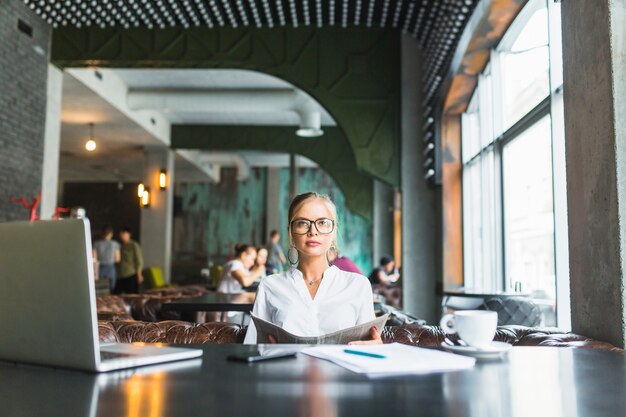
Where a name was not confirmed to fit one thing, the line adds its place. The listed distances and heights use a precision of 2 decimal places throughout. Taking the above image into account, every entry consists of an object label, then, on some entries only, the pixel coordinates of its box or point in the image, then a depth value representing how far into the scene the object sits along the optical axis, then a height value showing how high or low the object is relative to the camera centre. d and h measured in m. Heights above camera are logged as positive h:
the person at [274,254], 11.65 +0.19
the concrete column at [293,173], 14.86 +2.21
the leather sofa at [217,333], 2.41 -0.28
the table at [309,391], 0.84 -0.20
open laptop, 1.08 -0.08
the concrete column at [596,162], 2.12 +0.39
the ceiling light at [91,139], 10.52 +2.22
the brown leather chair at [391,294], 7.68 -0.37
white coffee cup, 1.29 -0.13
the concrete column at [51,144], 7.43 +1.45
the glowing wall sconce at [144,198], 10.40 +1.10
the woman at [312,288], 1.96 -0.08
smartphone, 1.23 -0.19
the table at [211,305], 3.59 -0.25
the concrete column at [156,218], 12.89 +0.93
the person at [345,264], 4.82 +0.00
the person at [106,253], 10.74 +0.15
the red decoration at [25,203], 6.62 +0.64
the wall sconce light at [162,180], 10.88 +1.47
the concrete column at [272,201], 18.12 +1.86
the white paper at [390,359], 1.09 -0.18
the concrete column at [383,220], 13.90 +1.03
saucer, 1.27 -0.18
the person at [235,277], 5.20 -0.13
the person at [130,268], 10.00 -0.10
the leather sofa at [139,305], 4.38 -0.33
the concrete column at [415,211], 7.44 +0.66
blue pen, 1.18 -0.18
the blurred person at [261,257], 7.48 +0.08
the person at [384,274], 8.47 -0.13
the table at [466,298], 4.09 -0.25
